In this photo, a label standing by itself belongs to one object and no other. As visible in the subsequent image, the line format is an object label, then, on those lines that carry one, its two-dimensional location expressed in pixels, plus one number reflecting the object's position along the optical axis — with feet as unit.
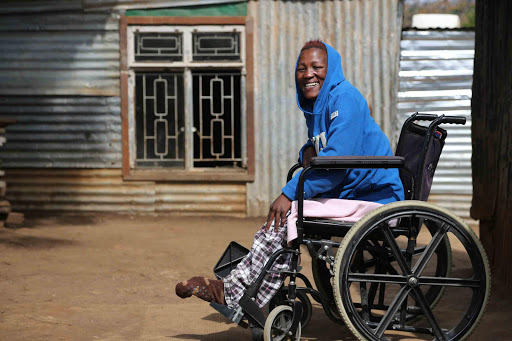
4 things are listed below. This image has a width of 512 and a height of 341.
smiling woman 11.21
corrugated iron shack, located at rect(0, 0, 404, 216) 30.86
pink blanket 10.90
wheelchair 10.39
